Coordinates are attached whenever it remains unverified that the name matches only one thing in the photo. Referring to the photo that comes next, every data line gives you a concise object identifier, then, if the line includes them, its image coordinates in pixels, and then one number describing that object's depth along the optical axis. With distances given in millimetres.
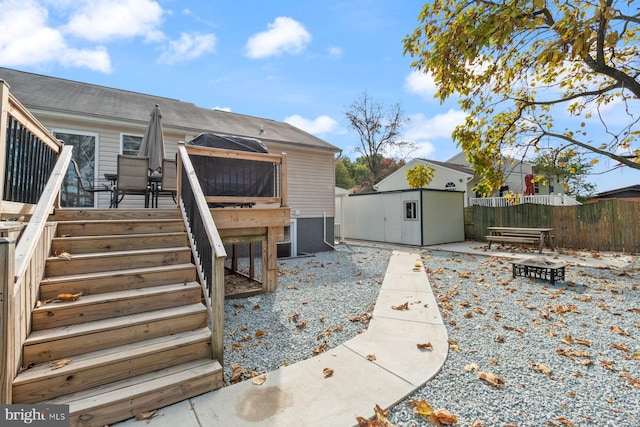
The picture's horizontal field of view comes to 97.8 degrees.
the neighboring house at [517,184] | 17844
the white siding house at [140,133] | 6641
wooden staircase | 2020
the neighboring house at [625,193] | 20344
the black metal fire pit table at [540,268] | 5613
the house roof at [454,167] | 18050
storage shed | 11984
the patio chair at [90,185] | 6508
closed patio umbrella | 5336
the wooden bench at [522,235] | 9781
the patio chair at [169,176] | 5244
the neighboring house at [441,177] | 17750
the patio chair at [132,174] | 5016
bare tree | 26484
